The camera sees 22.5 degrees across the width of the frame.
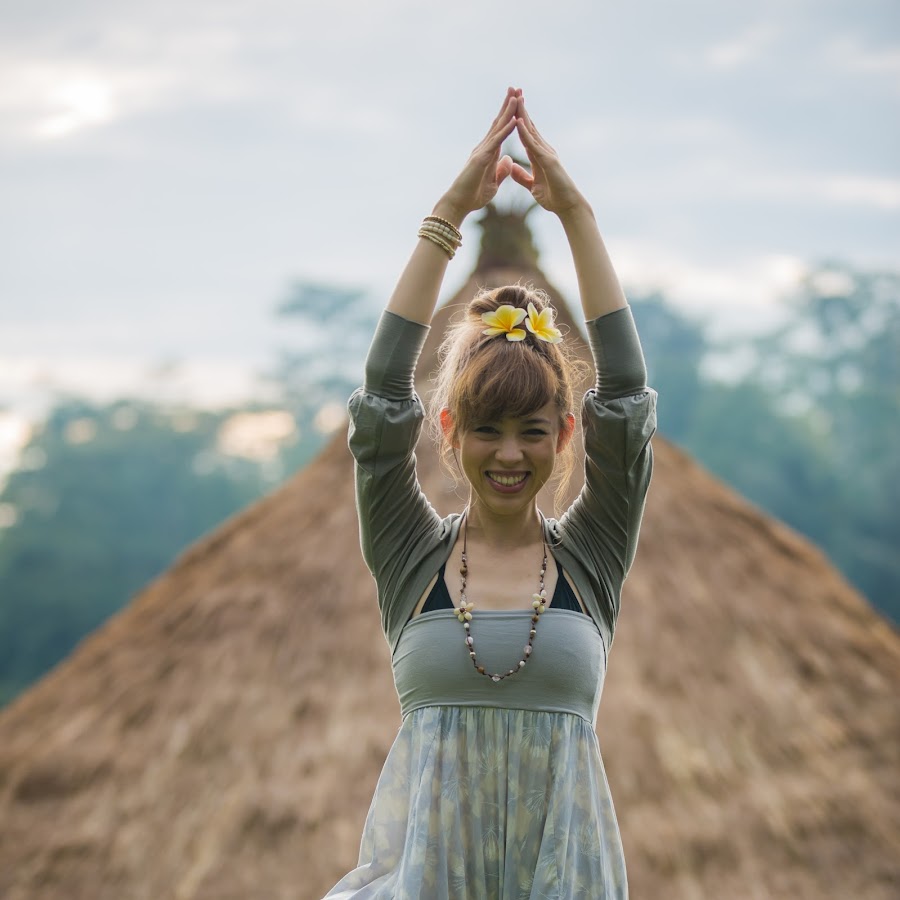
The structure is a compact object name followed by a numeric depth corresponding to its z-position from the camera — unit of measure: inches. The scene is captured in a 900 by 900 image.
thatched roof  248.4
